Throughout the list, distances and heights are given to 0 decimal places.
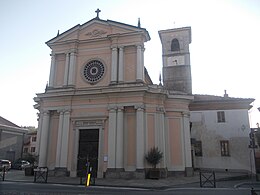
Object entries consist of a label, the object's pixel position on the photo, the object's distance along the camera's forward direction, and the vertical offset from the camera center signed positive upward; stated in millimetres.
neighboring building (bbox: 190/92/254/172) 28078 +2597
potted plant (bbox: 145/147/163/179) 17234 -297
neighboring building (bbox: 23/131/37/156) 50988 +2171
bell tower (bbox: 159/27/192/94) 30953 +12180
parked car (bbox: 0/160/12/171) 27212 -972
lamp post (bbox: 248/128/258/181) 21000 +1242
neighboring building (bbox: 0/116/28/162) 33719 +2063
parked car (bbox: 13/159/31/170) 31672 -1200
